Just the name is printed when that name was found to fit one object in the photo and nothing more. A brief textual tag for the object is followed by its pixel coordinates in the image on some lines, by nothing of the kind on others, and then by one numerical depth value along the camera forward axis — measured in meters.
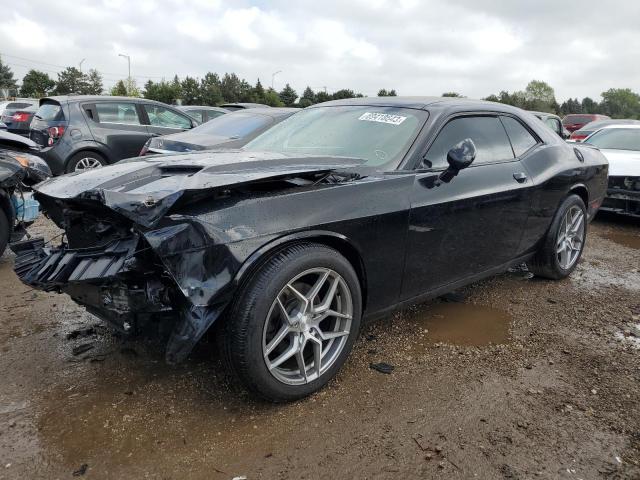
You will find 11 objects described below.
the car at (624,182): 6.73
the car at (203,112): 12.04
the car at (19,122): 11.46
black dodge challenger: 2.18
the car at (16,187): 4.40
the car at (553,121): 12.82
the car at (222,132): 6.08
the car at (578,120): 25.10
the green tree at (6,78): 72.31
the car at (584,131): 11.89
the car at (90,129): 7.59
